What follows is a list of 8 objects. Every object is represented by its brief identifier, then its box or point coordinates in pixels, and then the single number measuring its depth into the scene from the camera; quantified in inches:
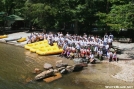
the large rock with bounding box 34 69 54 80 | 564.0
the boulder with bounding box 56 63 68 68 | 652.4
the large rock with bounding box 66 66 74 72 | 627.0
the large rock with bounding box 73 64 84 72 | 628.3
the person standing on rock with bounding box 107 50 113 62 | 716.2
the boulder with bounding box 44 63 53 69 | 636.1
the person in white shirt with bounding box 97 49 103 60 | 736.2
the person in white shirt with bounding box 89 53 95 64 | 700.6
